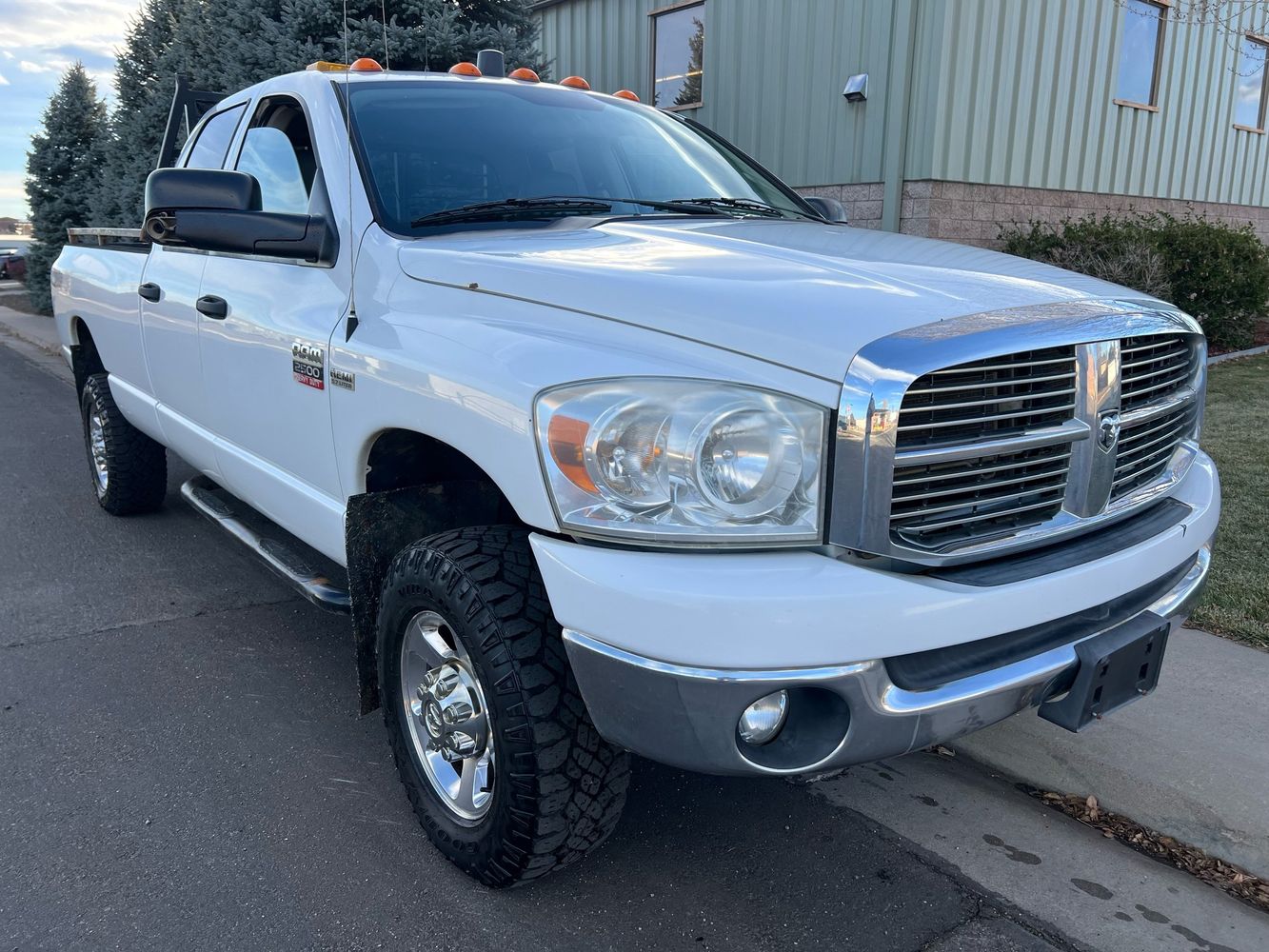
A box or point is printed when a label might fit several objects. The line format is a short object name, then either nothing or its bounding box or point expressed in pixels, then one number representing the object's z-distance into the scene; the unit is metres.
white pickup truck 1.94
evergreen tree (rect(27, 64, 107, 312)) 16.86
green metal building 9.34
